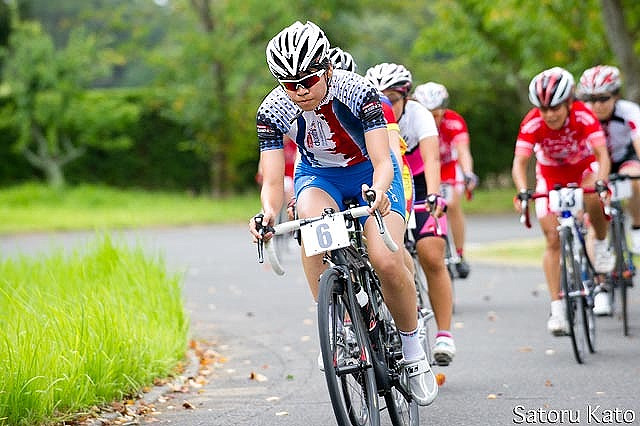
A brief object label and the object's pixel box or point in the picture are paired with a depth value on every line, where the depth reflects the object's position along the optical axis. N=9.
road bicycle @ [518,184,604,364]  16.81
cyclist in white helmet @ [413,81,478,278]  23.12
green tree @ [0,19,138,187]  67.56
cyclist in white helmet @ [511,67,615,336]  17.27
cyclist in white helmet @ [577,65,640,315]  20.06
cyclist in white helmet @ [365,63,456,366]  15.73
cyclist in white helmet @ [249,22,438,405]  11.41
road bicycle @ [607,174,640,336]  19.77
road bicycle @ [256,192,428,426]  10.63
